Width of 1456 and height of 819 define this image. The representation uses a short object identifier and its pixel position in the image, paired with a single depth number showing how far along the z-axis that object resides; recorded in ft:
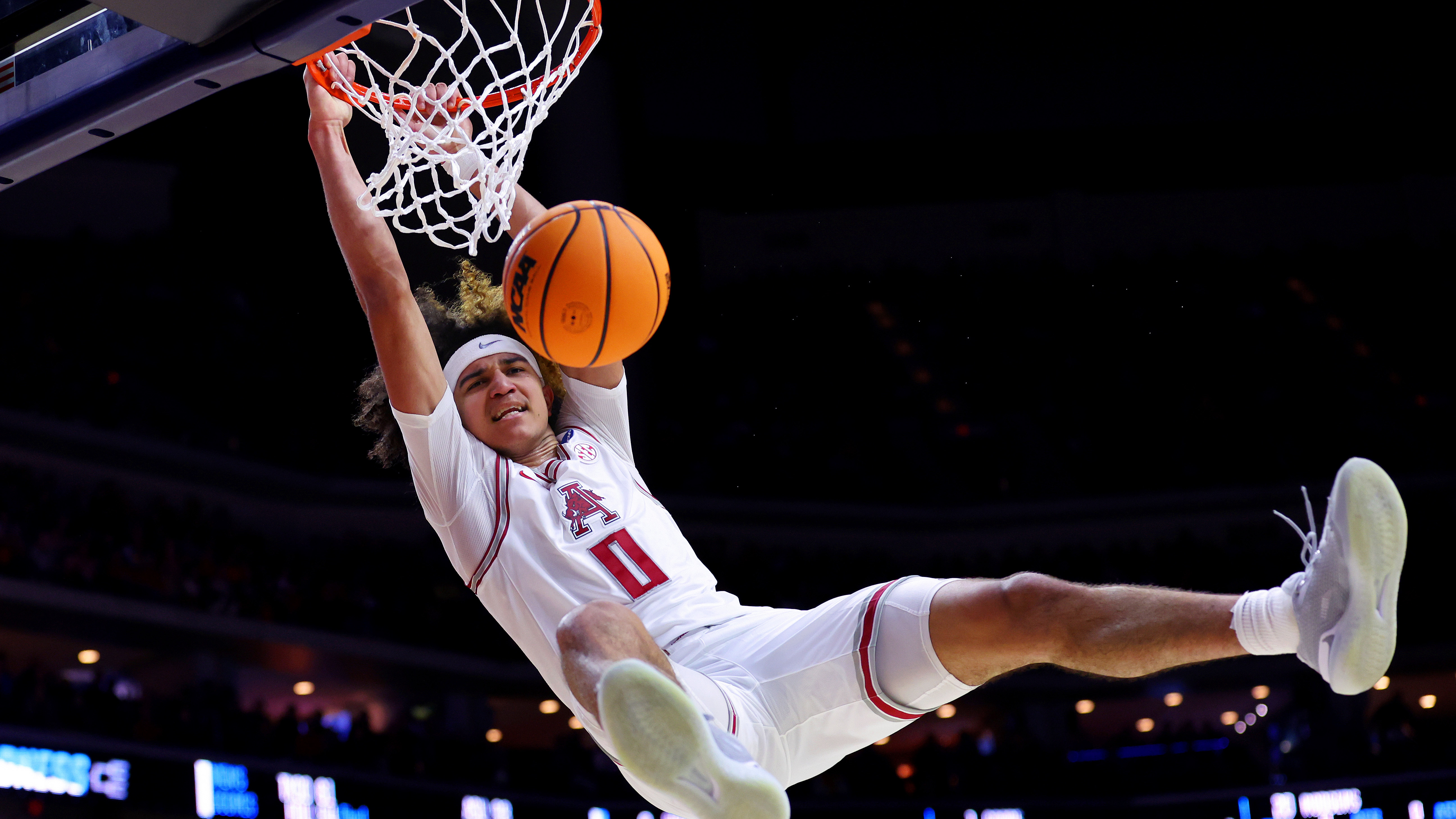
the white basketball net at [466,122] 13.51
